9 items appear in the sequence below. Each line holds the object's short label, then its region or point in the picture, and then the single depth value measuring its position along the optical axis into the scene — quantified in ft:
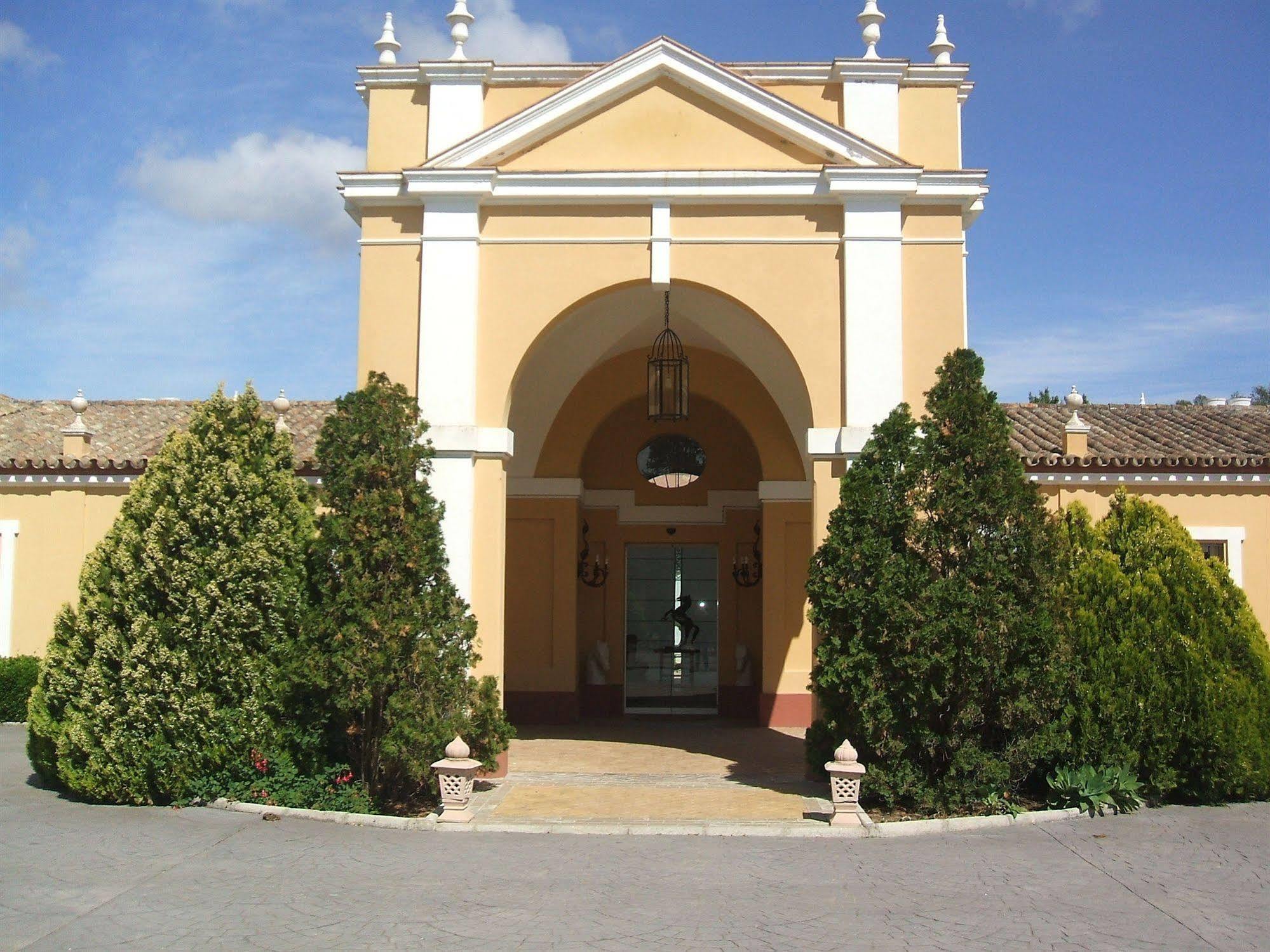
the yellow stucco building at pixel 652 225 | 34.09
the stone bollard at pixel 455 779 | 28.55
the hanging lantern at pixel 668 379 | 43.39
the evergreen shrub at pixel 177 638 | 29.17
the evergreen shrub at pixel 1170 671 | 30.01
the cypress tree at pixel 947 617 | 29.30
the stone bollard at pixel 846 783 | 28.68
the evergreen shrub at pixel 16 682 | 45.50
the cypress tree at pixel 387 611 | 28.94
